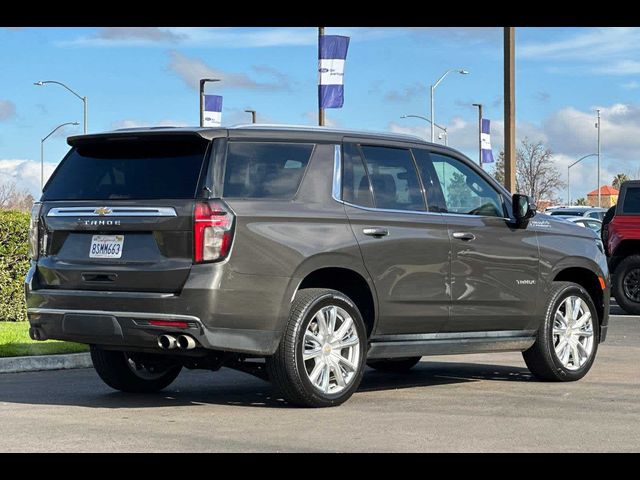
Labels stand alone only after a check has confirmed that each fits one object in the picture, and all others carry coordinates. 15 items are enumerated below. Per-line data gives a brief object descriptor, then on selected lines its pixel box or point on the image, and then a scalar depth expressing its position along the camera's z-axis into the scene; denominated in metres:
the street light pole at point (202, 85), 45.06
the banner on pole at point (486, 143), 39.66
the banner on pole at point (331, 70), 22.39
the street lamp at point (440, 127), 67.88
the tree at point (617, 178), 99.99
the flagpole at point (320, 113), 24.38
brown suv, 8.41
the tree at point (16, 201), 59.44
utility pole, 22.59
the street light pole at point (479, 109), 67.62
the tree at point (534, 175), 75.62
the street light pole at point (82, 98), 57.28
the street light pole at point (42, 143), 74.88
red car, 19.78
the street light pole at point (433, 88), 55.18
